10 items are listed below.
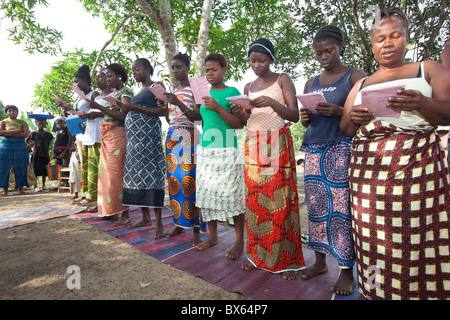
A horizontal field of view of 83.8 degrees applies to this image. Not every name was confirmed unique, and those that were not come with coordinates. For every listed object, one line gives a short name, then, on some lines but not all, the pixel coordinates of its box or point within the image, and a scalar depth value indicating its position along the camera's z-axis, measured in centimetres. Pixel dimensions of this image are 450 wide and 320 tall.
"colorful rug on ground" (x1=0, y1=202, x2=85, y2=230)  398
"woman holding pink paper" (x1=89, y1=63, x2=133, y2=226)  369
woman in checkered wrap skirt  142
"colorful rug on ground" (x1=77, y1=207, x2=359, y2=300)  200
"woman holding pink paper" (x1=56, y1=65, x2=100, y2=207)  414
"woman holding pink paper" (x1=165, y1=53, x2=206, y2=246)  302
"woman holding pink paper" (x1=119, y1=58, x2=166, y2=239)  336
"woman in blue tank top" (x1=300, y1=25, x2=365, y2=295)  193
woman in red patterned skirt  225
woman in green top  261
